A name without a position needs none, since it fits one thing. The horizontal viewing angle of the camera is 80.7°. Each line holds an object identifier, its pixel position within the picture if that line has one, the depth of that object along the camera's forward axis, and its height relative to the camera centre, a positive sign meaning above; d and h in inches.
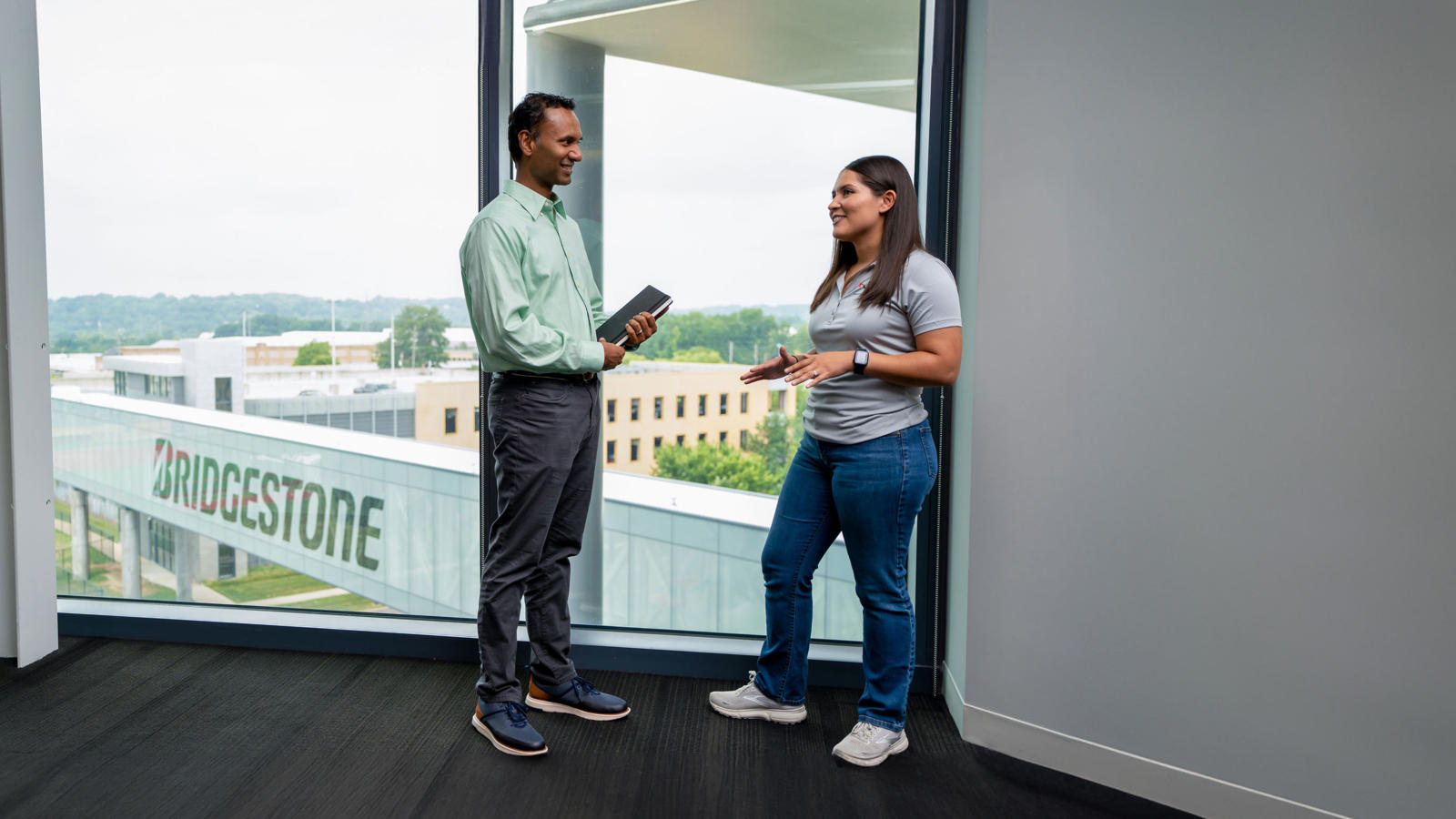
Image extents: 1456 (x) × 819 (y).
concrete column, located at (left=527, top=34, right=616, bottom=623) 104.0 +30.1
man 80.7 -2.6
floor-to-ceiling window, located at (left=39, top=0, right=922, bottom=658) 103.4 +8.1
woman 79.1 -5.2
